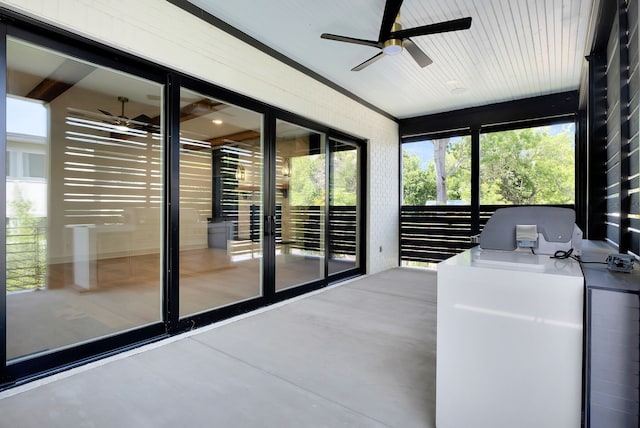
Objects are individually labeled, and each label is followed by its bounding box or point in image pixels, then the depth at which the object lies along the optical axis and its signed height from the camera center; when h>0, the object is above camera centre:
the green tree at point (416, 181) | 6.48 +0.61
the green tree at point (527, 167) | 5.32 +0.75
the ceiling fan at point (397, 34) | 2.74 +1.63
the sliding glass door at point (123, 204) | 2.37 +0.06
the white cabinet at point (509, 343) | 1.37 -0.60
